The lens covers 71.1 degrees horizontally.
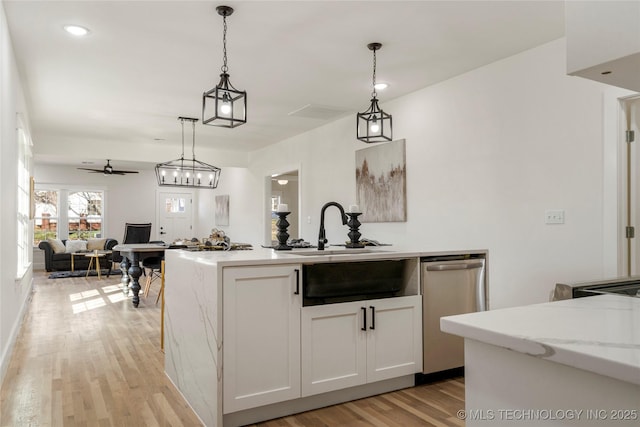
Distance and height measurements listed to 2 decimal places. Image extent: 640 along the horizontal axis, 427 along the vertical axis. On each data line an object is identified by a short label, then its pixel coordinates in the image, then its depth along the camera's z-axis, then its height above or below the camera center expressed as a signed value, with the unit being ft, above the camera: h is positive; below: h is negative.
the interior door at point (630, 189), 10.20 +0.72
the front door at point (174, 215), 40.24 +0.35
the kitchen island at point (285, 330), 7.32 -2.01
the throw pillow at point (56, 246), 31.89 -1.96
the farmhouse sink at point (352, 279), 8.22 -1.17
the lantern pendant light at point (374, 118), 11.82 +2.74
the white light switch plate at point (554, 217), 11.30 +0.08
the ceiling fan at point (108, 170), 30.35 +3.35
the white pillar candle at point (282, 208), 9.20 +0.23
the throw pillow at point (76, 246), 32.14 -1.98
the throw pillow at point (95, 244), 33.19 -1.90
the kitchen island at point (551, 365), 2.42 -0.89
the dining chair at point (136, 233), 35.73 -1.15
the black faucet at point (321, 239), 9.95 -0.44
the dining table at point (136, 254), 19.03 -1.61
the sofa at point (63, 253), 31.60 -2.45
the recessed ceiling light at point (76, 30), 10.59 +4.52
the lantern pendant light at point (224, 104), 9.30 +2.43
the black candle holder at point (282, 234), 9.55 -0.32
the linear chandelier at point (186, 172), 20.14 +2.21
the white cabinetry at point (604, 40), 3.22 +1.36
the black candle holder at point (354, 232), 10.57 -0.30
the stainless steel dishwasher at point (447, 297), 9.53 -1.71
